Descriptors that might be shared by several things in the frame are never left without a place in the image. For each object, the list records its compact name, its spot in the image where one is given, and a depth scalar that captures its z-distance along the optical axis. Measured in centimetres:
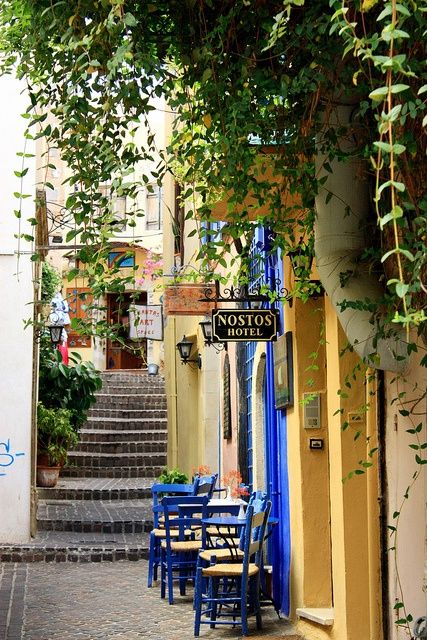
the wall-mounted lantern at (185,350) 2041
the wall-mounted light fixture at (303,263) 708
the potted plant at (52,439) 1902
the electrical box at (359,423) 821
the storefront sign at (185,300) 1428
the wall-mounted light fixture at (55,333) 1895
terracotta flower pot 1989
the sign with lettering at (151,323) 2998
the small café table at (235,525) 1038
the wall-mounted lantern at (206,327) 1460
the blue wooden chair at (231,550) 1028
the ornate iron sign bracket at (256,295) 900
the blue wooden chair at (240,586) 983
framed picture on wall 1023
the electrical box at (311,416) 991
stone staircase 1544
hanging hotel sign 991
